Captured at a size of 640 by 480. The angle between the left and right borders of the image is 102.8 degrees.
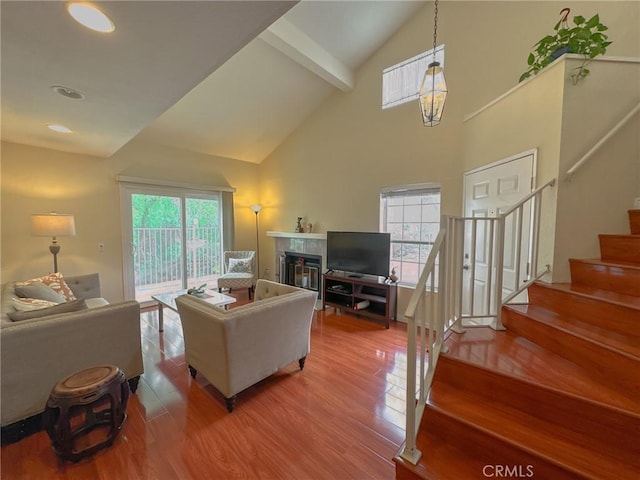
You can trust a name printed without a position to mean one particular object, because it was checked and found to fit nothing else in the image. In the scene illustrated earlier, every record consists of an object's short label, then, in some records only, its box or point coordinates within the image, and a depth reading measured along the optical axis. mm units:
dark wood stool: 1497
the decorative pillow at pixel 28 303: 2067
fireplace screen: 4802
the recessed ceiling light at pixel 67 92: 1878
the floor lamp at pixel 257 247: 5941
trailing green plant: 1807
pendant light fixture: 1943
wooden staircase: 1118
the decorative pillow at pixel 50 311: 1769
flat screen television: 3604
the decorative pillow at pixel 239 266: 5031
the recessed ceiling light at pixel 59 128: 2668
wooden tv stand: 3562
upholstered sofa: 1591
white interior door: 2135
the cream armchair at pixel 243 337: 1876
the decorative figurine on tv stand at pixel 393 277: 3584
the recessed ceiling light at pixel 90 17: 1178
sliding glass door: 4324
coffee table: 3156
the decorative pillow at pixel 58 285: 2844
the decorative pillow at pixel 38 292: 2447
